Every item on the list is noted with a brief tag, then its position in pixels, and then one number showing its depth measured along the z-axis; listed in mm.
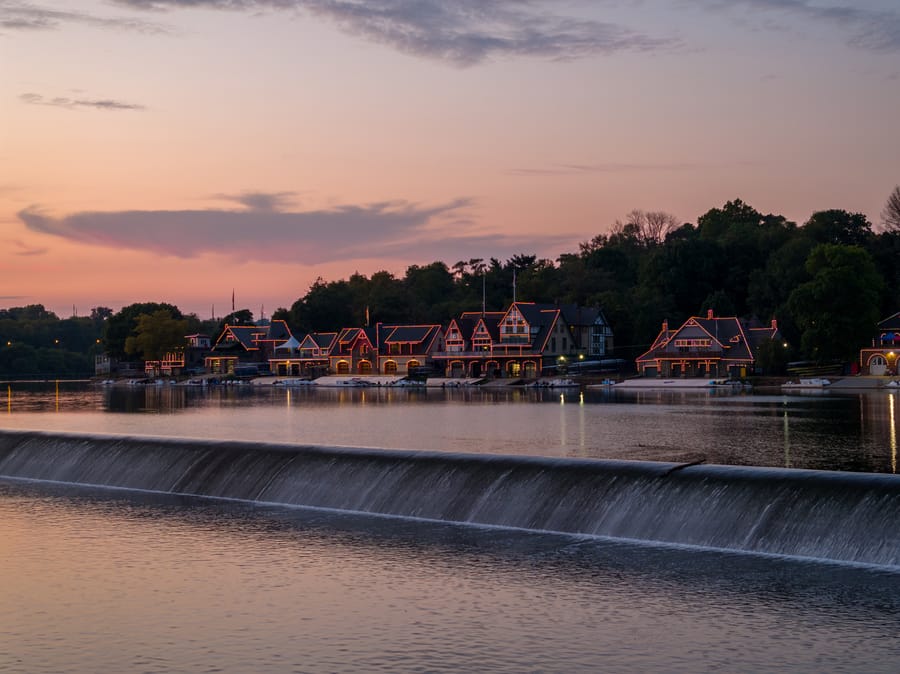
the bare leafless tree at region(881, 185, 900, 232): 160500
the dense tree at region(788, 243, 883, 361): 123812
